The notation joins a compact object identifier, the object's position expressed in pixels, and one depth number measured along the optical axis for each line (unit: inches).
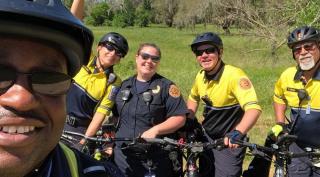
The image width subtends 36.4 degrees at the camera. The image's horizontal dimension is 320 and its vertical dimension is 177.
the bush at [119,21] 2783.0
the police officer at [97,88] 202.1
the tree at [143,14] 2871.6
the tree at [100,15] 2876.2
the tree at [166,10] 2707.2
